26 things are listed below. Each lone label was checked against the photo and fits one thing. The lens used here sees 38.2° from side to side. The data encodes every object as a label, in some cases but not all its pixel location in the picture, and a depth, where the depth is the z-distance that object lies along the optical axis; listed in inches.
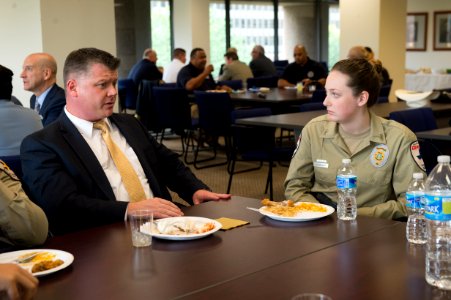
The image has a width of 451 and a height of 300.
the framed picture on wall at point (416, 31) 639.8
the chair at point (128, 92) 403.9
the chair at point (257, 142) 226.2
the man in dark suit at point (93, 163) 99.7
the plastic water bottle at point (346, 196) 95.3
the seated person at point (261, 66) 478.6
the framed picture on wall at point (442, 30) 625.7
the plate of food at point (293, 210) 91.7
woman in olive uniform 112.0
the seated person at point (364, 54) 329.9
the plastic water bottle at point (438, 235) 68.2
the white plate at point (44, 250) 70.7
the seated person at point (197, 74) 358.0
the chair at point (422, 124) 188.5
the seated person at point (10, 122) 145.9
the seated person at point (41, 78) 195.2
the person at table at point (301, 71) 386.3
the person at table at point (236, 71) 429.7
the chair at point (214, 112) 277.7
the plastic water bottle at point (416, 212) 83.6
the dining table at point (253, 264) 65.2
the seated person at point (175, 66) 430.0
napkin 89.5
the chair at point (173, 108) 304.3
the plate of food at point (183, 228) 83.0
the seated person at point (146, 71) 413.7
